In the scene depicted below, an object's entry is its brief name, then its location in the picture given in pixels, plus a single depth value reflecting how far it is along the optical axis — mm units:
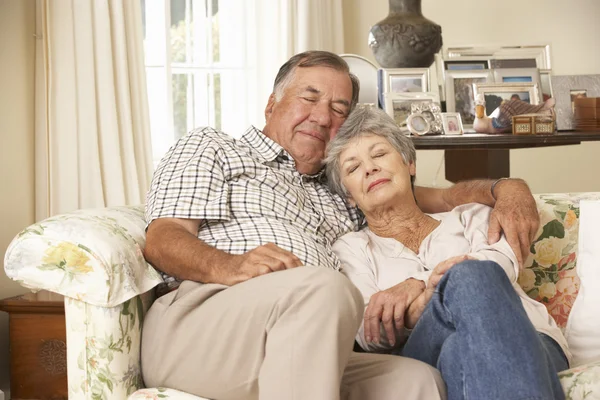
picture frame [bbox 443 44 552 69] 4590
